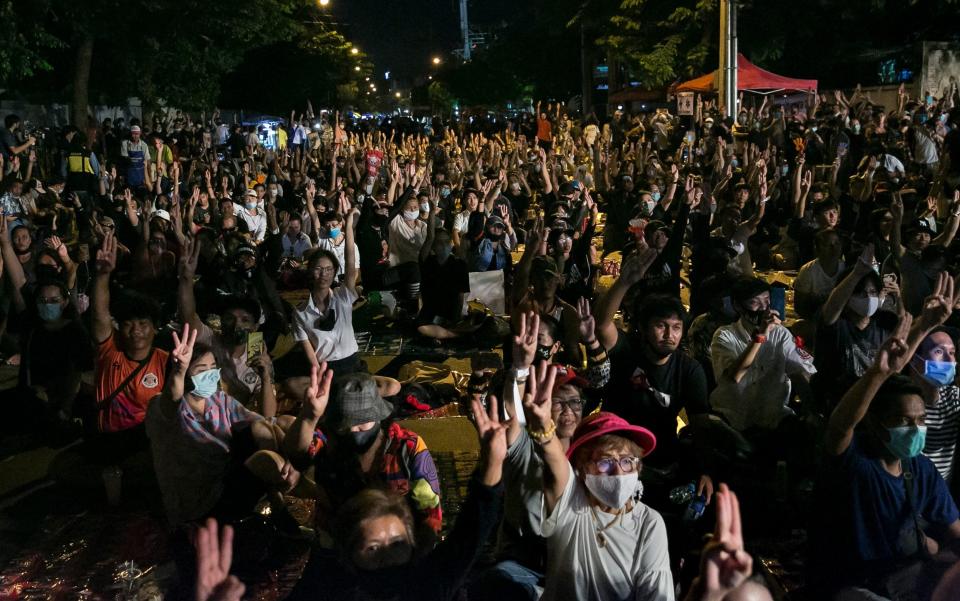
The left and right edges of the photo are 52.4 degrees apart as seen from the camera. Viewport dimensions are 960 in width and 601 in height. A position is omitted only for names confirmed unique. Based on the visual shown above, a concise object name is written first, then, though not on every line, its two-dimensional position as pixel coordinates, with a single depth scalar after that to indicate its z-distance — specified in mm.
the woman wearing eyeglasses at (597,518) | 3508
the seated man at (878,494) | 3934
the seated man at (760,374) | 5832
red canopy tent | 28859
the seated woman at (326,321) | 7184
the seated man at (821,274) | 7906
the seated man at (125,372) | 5758
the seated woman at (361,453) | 4289
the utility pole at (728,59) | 23094
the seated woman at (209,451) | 4844
